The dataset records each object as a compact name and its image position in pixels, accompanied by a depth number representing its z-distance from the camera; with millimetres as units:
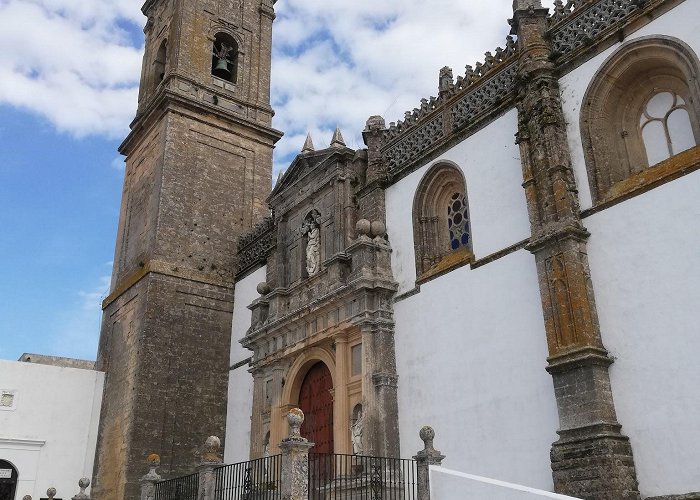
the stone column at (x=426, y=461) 8938
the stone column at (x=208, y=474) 11180
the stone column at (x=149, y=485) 12828
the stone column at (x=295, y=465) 8570
